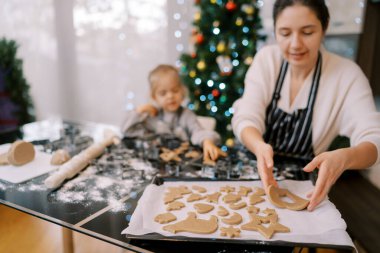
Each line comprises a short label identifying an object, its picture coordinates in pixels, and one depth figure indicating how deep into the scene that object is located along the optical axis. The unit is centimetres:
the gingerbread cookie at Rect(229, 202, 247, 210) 94
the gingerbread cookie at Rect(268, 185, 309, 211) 94
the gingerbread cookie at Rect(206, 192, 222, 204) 98
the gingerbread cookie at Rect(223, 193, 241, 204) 98
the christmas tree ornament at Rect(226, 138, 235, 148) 321
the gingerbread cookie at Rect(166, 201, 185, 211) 93
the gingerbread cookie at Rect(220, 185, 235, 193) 105
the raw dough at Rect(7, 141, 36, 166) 126
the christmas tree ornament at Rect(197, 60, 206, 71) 311
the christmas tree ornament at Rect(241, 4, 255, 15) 304
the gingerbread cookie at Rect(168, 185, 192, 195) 103
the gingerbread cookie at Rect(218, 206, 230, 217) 90
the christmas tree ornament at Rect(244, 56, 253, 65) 307
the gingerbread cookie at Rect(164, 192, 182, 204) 97
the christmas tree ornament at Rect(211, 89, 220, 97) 316
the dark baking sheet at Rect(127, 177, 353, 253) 75
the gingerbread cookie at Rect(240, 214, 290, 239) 80
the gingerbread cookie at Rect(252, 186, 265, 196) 103
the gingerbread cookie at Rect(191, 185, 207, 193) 105
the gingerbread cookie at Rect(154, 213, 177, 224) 85
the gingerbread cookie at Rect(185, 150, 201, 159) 142
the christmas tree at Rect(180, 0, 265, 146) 304
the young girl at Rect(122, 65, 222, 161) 178
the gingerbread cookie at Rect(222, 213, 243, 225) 85
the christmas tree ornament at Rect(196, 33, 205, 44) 313
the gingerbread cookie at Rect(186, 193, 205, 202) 98
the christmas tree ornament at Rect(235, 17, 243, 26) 303
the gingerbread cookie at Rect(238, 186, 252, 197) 103
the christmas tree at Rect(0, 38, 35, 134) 359
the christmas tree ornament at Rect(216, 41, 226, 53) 305
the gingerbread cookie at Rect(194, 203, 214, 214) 91
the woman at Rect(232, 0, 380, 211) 122
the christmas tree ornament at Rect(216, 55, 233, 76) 312
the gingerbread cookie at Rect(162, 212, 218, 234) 80
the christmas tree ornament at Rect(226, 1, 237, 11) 299
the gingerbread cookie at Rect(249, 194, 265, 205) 98
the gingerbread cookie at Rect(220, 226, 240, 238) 79
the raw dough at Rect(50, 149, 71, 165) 129
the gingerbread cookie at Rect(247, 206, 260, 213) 92
